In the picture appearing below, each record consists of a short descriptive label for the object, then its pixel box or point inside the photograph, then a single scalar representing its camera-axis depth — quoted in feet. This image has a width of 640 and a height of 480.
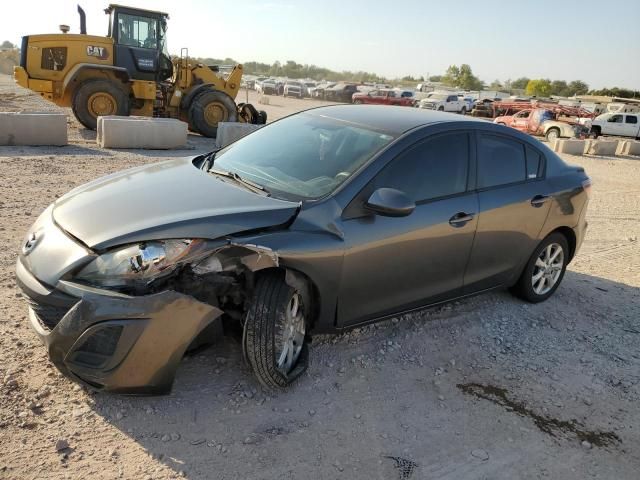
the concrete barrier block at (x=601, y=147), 65.00
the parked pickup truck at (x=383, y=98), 123.65
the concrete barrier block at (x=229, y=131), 41.47
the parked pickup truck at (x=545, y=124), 76.07
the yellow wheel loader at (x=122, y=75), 44.14
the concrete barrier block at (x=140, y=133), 36.96
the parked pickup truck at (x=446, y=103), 124.57
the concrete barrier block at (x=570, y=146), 62.95
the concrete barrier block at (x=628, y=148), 67.97
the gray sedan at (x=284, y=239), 8.82
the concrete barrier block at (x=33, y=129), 34.37
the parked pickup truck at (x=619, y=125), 93.40
